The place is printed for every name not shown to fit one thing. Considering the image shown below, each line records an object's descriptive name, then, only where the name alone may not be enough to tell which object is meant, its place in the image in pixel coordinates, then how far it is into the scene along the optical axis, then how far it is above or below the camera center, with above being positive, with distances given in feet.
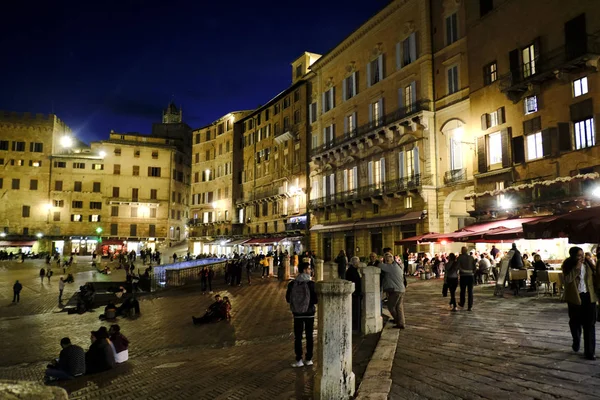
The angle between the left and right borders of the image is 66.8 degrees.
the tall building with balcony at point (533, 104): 59.67 +20.51
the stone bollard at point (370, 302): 28.22 -3.61
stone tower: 276.62 +80.88
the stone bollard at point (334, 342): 16.79 -3.66
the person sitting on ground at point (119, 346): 30.48 -6.66
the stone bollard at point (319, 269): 60.16 -3.24
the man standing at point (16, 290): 77.70 -7.13
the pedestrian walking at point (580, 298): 19.97 -2.52
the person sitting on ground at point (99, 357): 29.07 -7.06
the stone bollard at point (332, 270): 46.38 -2.59
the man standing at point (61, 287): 76.63 -6.61
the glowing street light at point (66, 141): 202.90 +47.80
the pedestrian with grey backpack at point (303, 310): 22.49 -3.22
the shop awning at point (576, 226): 30.09 +1.12
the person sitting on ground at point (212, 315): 43.04 -6.53
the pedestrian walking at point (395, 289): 29.04 -2.84
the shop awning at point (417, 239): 70.32 +0.77
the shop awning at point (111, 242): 190.39 +2.11
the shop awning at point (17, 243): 178.91 +1.98
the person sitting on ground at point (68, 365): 27.63 -7.22
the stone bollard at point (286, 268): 81.76 -4.08
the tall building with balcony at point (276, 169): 139.85 +26.29
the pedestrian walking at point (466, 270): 35.65 -2.14
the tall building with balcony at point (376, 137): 92.17 +24.75
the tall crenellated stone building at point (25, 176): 186.39 +29.75
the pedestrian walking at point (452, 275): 36.51 -2.68
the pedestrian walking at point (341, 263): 64.84 -2.67
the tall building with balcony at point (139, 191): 194.80 +24.51
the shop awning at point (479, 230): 55.89 +1.68
